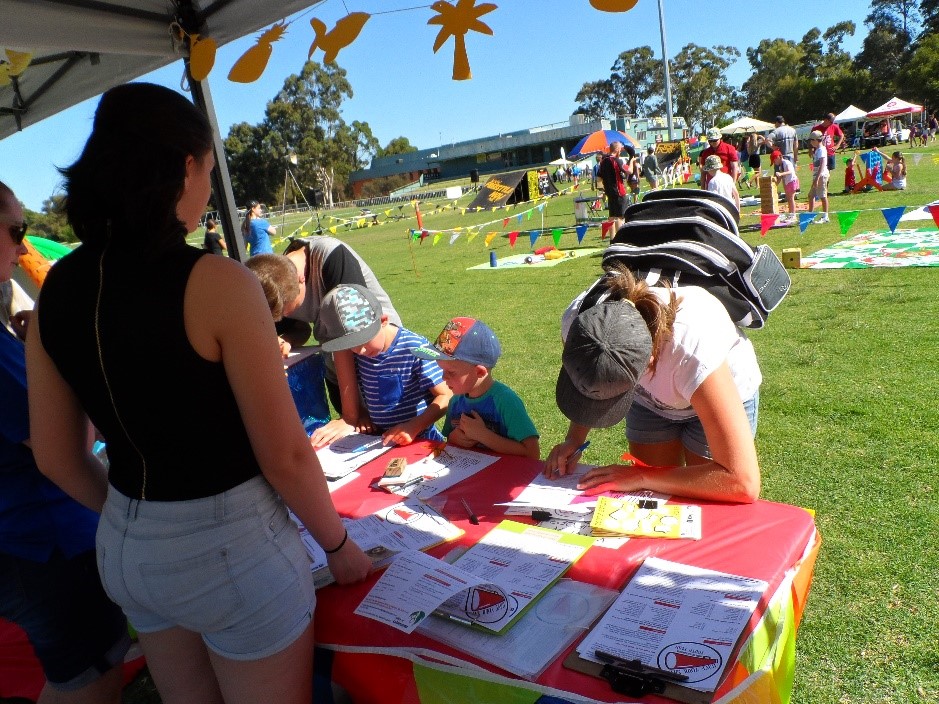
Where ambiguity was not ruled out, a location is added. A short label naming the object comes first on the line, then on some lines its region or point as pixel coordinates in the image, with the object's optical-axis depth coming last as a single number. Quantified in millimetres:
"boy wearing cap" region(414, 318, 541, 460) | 2379
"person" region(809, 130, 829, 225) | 11438
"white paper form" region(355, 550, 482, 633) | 1488
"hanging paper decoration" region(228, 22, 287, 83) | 2266
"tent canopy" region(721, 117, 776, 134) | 33031
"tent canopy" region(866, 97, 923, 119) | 27809
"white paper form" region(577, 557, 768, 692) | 1259
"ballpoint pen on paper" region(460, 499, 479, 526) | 1935
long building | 55938
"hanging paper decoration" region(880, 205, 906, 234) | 6484
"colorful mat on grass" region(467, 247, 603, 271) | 10967
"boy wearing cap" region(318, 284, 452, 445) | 2637
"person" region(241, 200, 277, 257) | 11312
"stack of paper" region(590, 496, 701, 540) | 1721
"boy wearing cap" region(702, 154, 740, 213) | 9477
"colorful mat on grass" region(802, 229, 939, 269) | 7344
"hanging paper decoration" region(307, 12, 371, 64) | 2016
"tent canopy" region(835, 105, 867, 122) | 28061
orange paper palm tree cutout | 1644
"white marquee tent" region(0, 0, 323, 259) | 2564
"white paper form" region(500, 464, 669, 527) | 1902
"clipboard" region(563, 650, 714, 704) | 1176
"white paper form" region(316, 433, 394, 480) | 2492
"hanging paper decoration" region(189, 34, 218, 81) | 2746
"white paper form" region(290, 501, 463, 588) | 1790
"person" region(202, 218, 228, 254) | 9437
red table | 1325
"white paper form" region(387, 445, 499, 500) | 2209
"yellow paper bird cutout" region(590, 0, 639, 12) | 1425
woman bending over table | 1576
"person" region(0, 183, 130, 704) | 1552
